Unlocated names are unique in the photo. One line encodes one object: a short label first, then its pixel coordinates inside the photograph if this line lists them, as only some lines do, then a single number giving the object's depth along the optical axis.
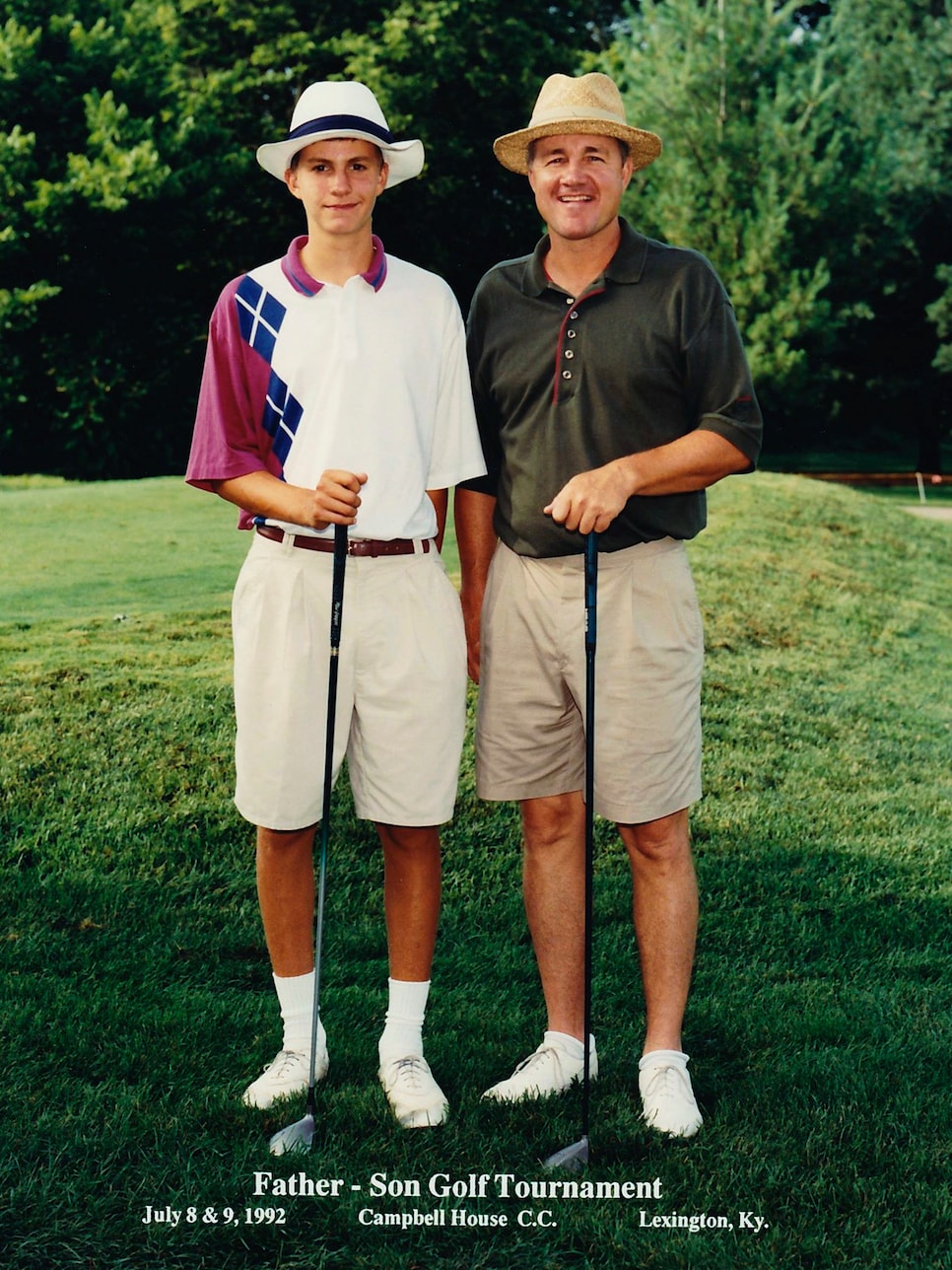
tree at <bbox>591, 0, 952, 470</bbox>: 19.36
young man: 3.08
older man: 3.15
